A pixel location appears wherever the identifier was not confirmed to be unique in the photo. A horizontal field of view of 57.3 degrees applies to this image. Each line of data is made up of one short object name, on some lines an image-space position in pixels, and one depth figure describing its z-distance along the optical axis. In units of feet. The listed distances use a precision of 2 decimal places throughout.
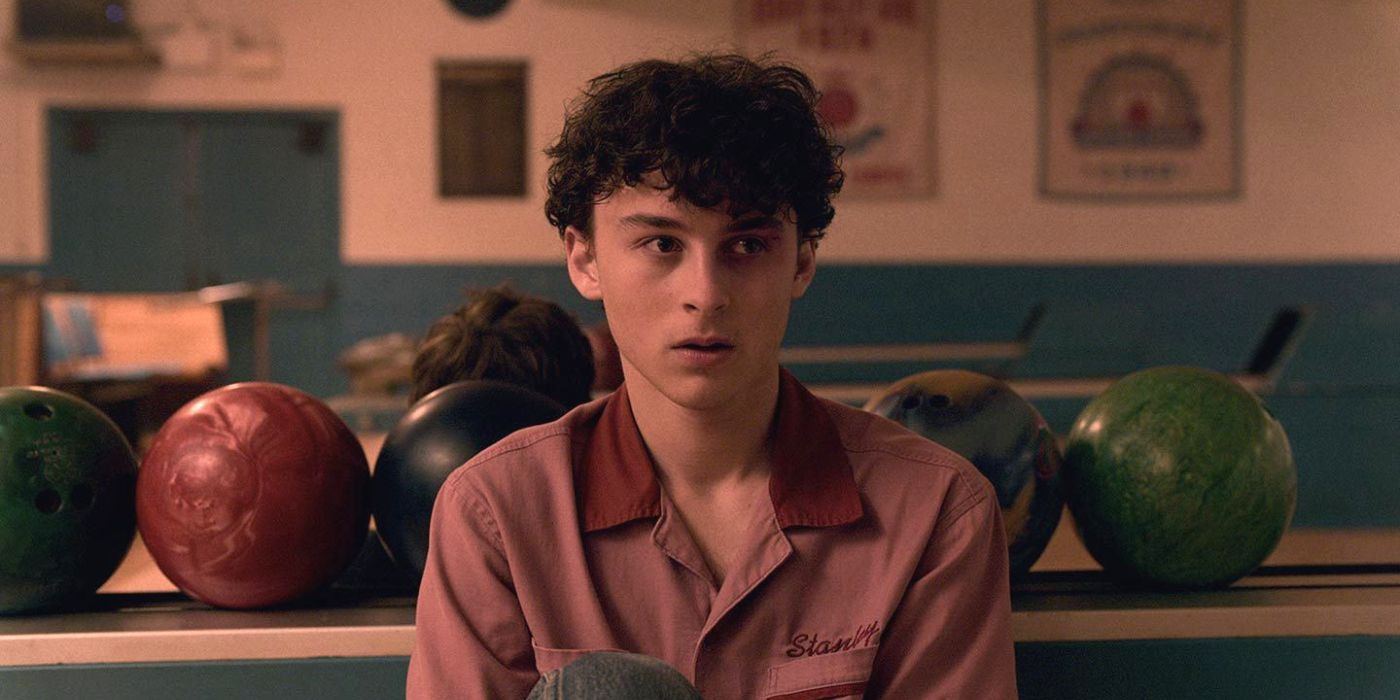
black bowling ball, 5.80
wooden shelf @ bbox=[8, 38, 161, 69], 24.32
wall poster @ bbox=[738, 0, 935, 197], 25.34
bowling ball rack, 16.44
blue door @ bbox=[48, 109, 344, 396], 25.17
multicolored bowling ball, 5.91
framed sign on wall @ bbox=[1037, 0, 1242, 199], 25.44
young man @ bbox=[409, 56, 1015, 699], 4.22
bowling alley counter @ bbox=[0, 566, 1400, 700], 5.51
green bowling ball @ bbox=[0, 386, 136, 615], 5.69
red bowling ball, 5.66
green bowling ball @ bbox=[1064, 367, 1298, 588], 5.75
